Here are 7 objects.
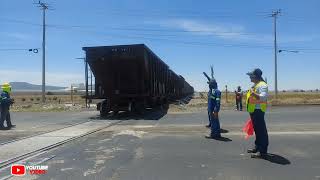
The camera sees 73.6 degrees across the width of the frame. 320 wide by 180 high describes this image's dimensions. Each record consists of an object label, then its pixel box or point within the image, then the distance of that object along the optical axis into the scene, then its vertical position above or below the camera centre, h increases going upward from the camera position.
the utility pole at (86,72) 10.79 +1.06
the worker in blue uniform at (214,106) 5.69 -0.38
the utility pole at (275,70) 25.79 +2.61
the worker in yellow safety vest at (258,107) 4.34 -0.31
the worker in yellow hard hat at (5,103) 7.86 -0.38
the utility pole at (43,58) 22.66 +3.62
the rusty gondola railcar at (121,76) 10.56 +0.87
